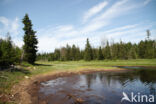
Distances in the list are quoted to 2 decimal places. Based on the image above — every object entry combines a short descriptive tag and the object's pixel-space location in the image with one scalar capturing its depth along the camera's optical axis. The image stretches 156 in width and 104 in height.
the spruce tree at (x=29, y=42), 31.95
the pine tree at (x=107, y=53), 68.12
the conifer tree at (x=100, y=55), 69.25
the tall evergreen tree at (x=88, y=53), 70.50
